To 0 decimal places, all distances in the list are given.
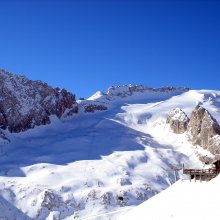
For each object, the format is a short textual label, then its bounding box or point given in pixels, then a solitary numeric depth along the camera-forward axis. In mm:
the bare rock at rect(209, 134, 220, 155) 130903
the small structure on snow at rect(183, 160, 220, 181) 48885
